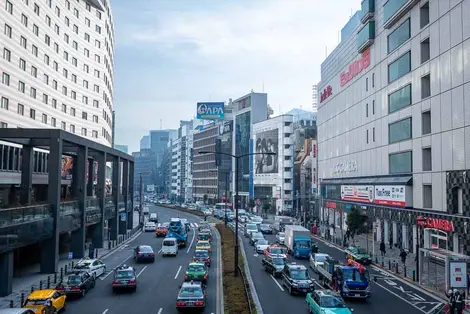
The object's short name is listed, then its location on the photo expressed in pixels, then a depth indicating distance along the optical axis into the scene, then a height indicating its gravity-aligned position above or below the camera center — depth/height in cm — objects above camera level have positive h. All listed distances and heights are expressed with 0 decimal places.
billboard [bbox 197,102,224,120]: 15288 +2439
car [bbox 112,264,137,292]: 2956 -625
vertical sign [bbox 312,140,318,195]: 9319 +360
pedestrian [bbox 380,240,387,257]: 4644 -639
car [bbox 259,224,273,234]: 7206 -696
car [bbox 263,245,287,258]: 3962 -576
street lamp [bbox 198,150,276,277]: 3306 -602
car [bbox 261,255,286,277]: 3516 -624
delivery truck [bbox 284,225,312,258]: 4526 -572
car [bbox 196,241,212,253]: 4552 -624
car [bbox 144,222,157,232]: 7532 -711
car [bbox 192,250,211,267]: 3869 -620
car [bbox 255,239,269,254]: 4947 -664
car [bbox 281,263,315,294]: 2855 -602
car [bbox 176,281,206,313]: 2412 -608
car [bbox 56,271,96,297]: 2828 -627
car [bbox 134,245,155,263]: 4214 -652
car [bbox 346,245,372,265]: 4194 -644
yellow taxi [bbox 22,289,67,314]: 2217 -592
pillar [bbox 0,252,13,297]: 2902 -575
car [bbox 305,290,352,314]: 2200 -581
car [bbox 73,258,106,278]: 3292 -613
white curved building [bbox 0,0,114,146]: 4762 +1490
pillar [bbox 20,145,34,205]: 4256 +78
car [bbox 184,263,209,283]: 3098 -605
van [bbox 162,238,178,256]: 4659 -641
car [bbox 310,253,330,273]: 3626 -603
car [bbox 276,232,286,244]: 5597 -653
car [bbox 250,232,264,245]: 5539 -634
